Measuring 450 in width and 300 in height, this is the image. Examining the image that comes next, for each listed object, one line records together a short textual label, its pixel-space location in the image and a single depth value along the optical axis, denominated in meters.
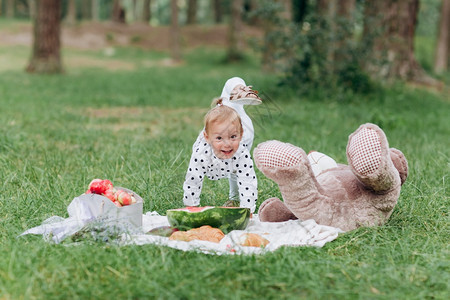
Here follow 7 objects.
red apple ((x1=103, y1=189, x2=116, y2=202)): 3.48
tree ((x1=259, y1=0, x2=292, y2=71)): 10.14
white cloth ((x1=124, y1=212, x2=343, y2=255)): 3.13
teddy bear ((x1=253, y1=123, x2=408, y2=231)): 3.40
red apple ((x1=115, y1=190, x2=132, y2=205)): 3.47
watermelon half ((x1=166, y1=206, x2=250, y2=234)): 3.49
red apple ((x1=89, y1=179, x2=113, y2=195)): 3.53
